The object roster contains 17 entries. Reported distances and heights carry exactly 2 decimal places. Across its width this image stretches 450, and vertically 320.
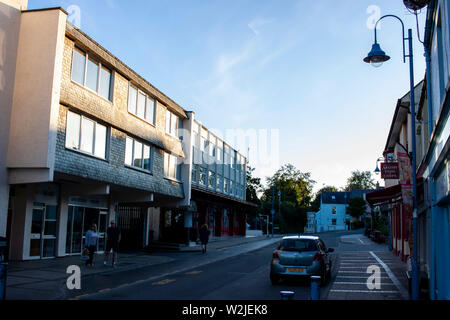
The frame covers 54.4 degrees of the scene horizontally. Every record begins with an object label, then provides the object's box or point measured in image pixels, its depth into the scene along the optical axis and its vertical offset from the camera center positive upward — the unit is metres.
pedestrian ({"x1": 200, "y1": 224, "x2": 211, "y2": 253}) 26.80 -1.26
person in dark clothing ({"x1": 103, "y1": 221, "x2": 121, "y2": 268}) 17.41 -1.10
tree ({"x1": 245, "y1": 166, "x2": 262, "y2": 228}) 69.81 +4.73
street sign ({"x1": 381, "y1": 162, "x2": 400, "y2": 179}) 14.37 +1.64
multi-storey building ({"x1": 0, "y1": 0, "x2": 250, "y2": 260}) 16.23 +3.21
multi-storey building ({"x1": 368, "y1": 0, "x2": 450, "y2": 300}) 8.78 +1.32
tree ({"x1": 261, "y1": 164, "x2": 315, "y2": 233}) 82.38 +5.05
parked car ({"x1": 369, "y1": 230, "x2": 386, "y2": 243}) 38.88 -1.50
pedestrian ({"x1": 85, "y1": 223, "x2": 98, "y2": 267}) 17.06 -1.18
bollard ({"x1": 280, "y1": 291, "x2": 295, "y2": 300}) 6.25 -1.10
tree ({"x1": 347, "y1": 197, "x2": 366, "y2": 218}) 78.62 +2.38
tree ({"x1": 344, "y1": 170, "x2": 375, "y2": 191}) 113.19 +10.03
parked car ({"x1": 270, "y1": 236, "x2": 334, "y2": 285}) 13.03 -1.25
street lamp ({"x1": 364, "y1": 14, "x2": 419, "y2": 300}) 11.18 +4.33
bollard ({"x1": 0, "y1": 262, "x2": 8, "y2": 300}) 8.75 -1.41
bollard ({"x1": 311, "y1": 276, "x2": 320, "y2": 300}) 7.13 -1.15
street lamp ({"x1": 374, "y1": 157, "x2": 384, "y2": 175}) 32.82 +3.76
